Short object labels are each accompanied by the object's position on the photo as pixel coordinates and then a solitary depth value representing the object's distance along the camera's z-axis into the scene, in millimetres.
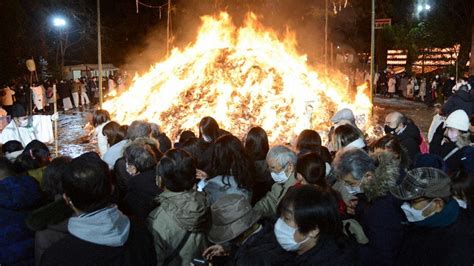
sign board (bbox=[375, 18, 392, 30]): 15191
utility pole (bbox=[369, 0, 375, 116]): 13805
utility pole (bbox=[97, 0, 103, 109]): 13789
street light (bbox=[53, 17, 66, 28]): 23644
